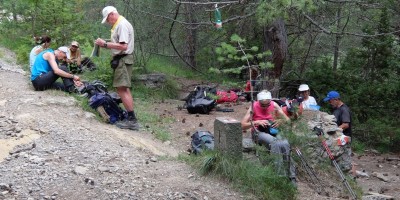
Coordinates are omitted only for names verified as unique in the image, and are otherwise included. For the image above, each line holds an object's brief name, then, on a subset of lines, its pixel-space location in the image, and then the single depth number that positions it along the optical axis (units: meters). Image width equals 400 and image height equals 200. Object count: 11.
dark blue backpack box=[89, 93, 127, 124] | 7.30
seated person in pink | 5.62
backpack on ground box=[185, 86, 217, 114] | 10.10
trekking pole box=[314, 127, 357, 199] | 6.41
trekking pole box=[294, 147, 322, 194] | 6.03
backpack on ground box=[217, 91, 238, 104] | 11.50
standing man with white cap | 6.85
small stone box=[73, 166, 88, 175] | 4.91
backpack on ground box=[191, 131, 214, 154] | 6.48
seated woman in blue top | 7.88
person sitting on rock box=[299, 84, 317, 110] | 8.84
